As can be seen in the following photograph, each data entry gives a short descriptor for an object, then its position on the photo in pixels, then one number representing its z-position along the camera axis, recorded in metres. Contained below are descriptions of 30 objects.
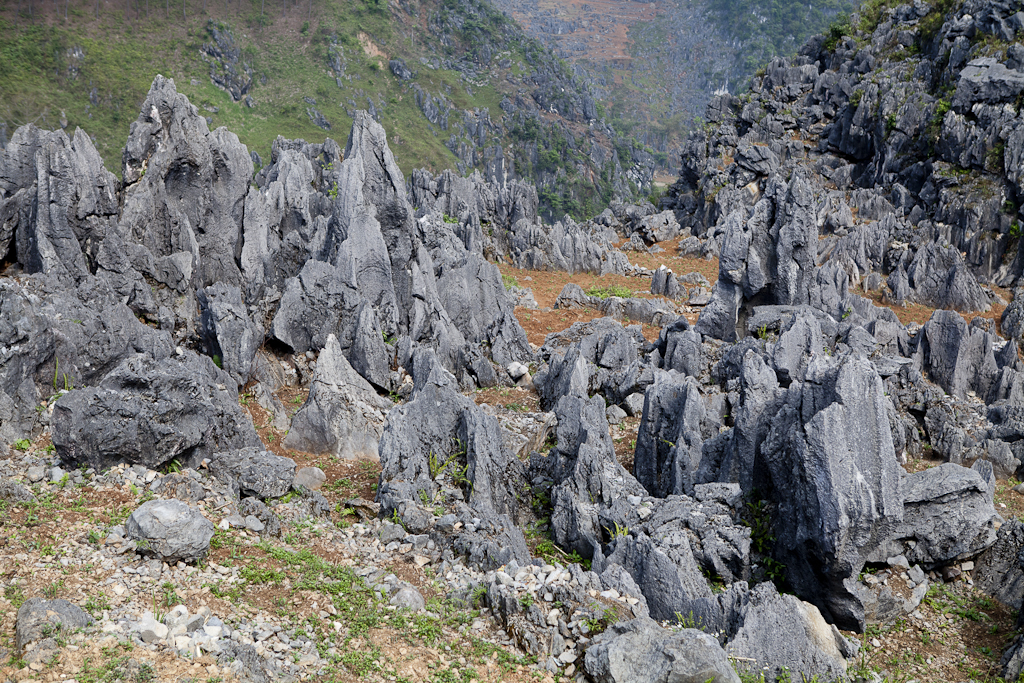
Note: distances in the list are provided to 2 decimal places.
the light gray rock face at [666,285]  31.77
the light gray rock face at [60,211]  18.44
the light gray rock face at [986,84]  38.25
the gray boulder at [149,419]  9.45
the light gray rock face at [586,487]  10.18
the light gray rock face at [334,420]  12.99
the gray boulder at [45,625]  5.80
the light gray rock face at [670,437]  11.70
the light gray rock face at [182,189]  20.70
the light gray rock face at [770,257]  20.55
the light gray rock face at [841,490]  8.12
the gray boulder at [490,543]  8.78
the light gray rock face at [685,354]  17.69
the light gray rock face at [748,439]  10.47
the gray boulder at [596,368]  16.56
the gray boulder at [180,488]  9.30
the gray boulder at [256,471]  9.83
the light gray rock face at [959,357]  18.81
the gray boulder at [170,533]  7.75
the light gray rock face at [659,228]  49.88
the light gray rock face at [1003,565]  9.00
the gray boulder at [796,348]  14.65
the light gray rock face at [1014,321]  24.56
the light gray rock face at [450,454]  10.73
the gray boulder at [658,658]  6.43
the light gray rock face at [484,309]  19.84
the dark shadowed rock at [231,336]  15.97
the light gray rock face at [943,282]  30.00
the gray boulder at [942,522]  8.94
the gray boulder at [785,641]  7.23
